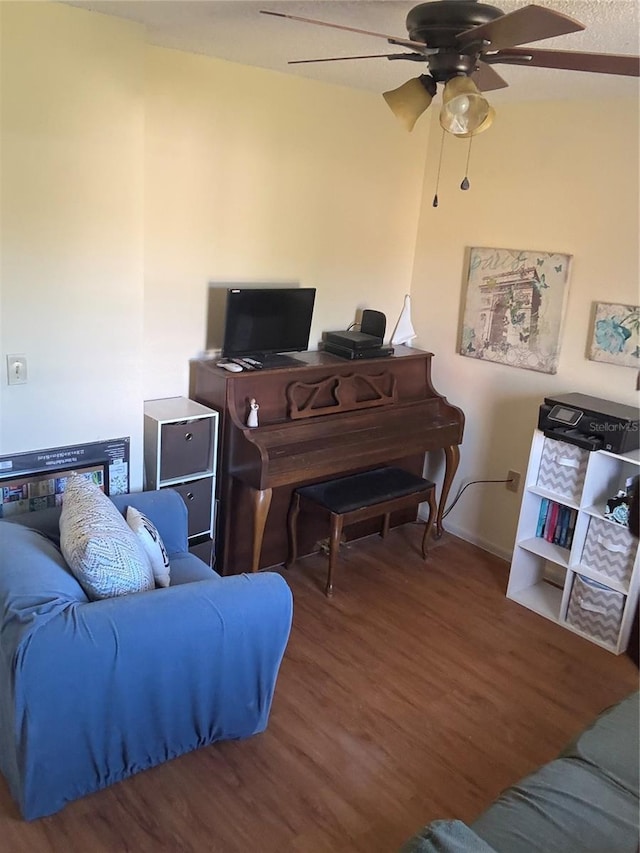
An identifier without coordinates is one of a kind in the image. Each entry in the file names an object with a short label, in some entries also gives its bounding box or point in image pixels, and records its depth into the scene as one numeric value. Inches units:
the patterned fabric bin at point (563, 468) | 125.9
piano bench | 130.3
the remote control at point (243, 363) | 127.5
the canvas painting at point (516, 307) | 136.5
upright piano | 123.0
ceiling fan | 61.9
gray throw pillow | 82.7
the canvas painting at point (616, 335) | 125.7
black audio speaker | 149.9
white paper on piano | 157.1
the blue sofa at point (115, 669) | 74.8
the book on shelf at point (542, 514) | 135.4
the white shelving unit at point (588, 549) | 120.6
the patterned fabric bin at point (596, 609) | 122.3
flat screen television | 125.0
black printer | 118.0
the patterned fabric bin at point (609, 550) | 119.8
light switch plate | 99.3
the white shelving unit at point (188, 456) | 117.1
